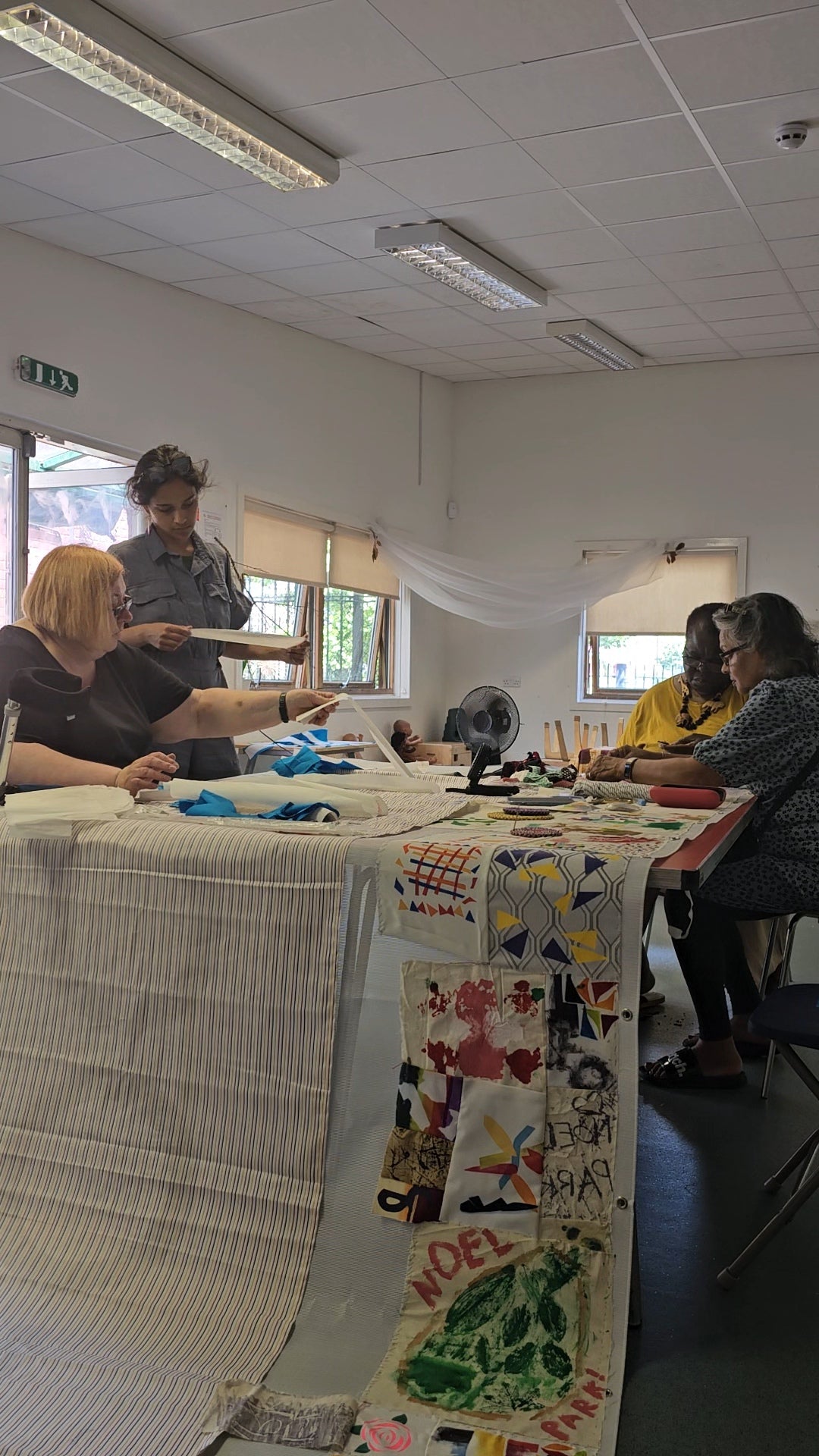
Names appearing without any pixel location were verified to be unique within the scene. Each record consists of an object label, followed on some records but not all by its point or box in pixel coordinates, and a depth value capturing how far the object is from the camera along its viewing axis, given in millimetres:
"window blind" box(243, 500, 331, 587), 6309
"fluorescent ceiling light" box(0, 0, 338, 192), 3180
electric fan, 6590
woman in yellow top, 3984
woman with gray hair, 2885
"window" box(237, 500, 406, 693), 6465
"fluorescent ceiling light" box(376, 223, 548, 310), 4973
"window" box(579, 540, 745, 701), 7434
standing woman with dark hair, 3475
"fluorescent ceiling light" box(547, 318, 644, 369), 6434
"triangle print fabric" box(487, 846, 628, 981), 1816
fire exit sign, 4688
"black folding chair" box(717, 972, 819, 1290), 2152
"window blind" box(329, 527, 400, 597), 7055
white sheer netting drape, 7105
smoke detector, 3918
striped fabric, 1933
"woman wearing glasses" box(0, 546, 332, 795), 2543
